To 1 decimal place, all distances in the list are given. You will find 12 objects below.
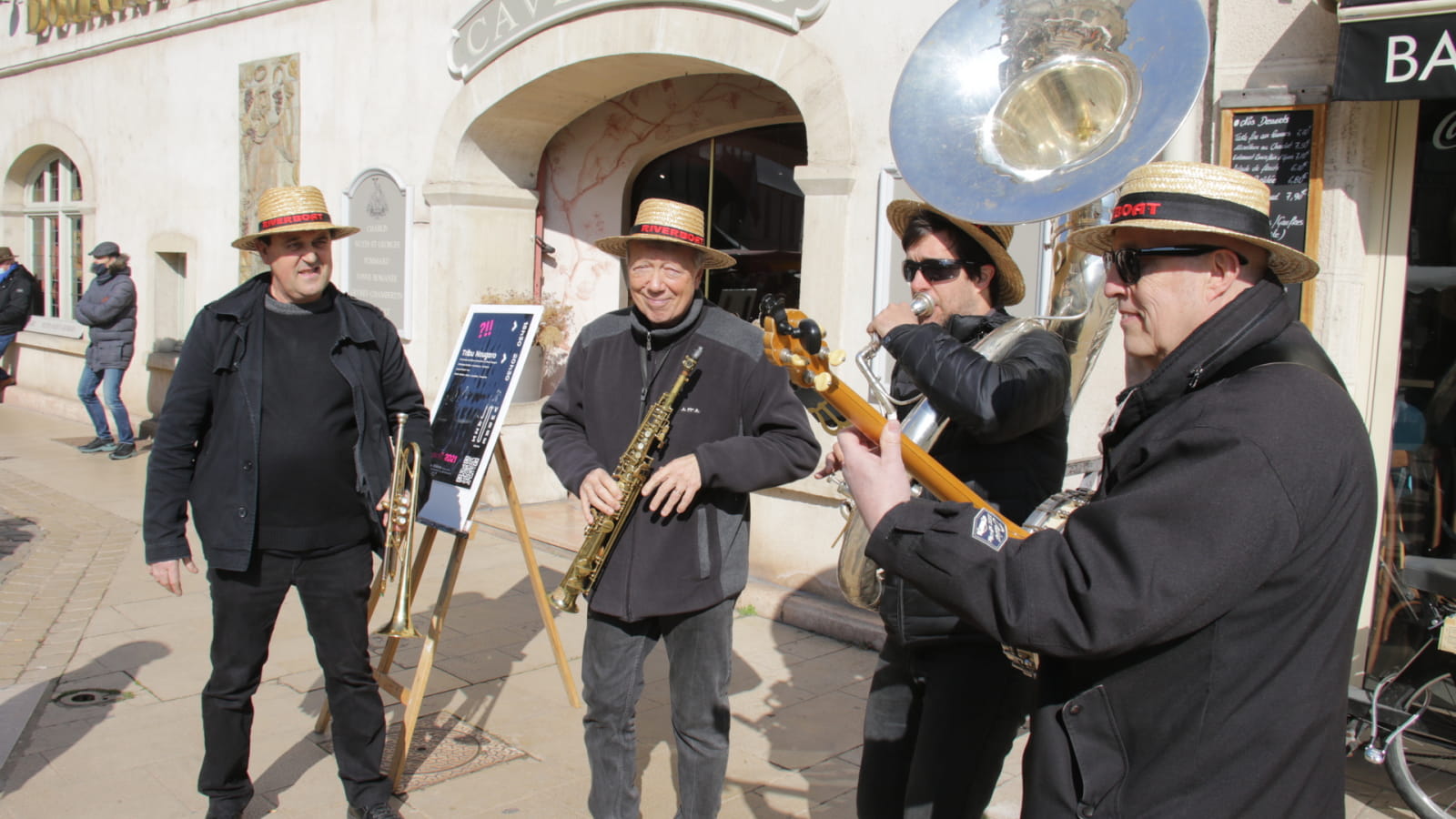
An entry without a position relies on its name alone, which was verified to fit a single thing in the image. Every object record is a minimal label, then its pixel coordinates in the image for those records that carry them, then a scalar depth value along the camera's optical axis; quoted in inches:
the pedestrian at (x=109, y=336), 380.2
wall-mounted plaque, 320.2
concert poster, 158.6
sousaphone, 89.5
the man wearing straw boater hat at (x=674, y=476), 114.0
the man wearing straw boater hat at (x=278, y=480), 122.6
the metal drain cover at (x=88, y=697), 167.2
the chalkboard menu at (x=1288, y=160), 157.6
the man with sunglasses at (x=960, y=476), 90.7
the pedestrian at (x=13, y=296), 431.5
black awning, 136.3
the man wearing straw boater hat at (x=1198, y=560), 55.0
